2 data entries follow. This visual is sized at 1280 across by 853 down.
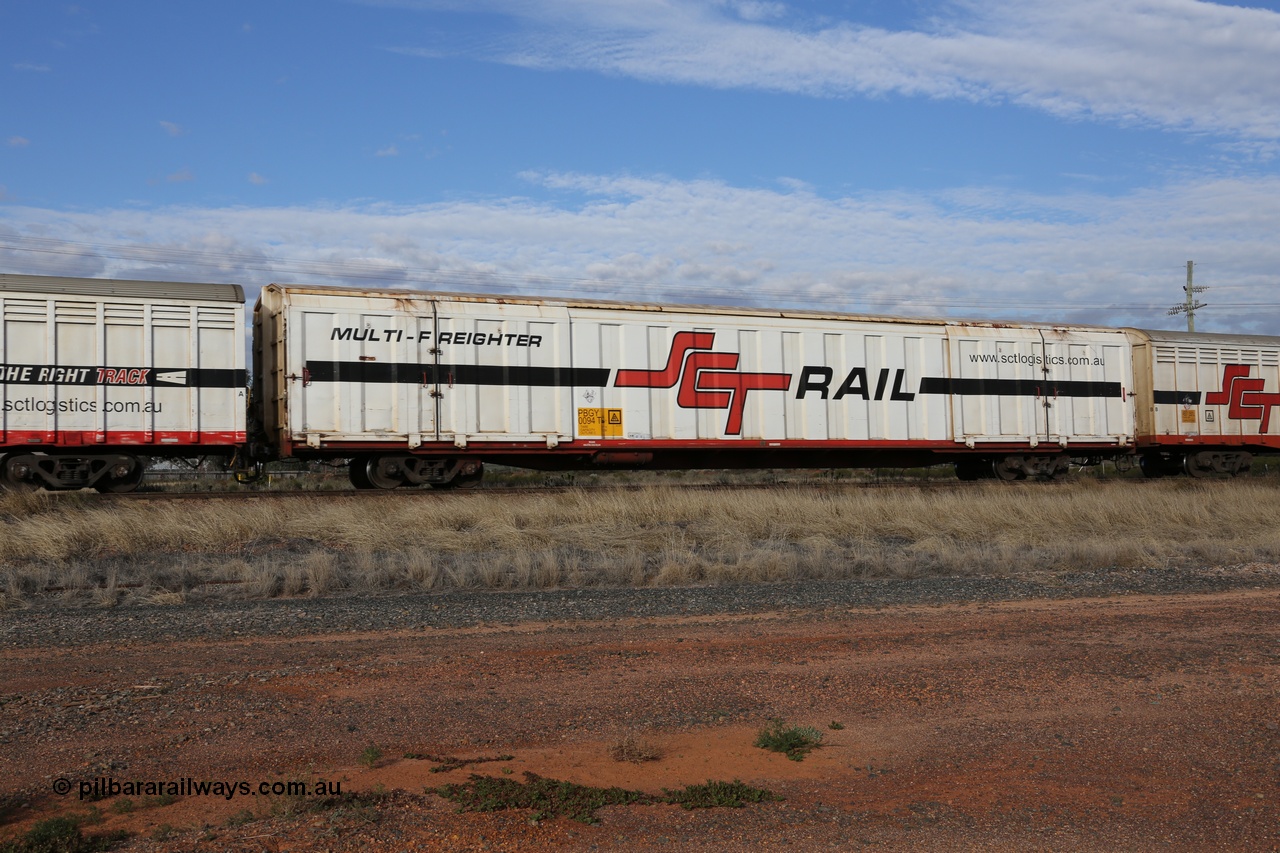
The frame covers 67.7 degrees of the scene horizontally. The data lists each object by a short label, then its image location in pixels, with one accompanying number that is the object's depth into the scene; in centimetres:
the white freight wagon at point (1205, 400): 2169
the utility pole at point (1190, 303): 5044
